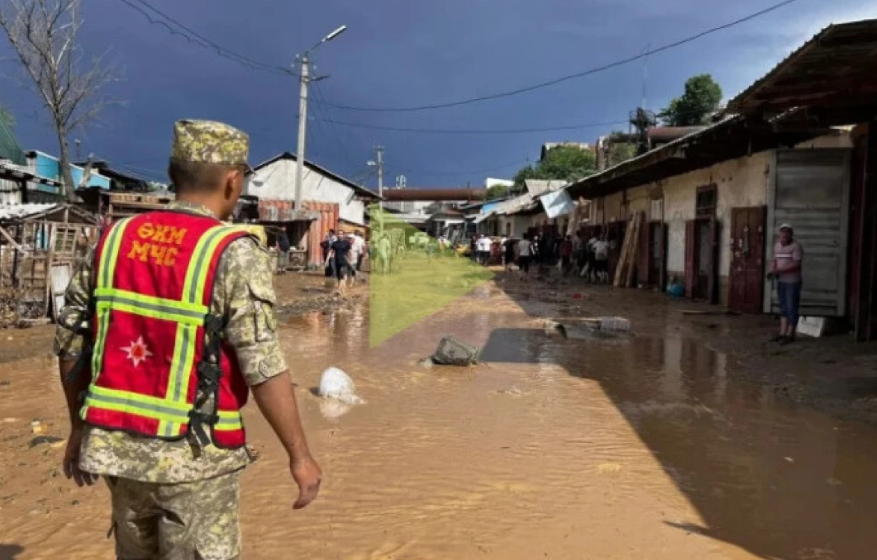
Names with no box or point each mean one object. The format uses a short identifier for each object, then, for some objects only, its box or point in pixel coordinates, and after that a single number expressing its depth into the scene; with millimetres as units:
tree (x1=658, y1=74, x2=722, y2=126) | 39938
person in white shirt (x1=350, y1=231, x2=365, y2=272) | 21388
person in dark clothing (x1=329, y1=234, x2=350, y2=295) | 19031
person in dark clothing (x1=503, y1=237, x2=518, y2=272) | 29750
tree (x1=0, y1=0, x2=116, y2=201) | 20797
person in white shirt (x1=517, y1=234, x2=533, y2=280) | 26172
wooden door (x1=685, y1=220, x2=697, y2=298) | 16234
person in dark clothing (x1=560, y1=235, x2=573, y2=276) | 27969
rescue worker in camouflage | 1905
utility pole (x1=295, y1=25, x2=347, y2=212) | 25672
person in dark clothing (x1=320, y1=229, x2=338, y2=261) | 21784
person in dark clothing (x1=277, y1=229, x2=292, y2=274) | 25145
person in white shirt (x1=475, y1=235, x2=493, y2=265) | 31703
